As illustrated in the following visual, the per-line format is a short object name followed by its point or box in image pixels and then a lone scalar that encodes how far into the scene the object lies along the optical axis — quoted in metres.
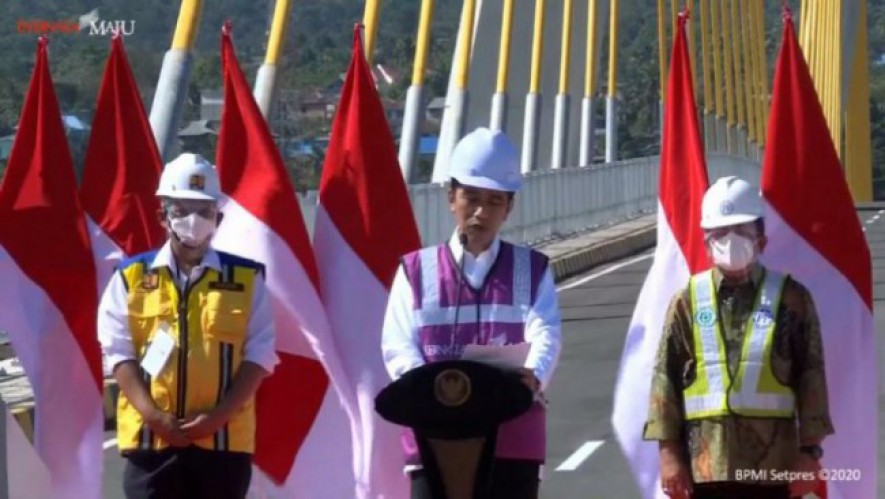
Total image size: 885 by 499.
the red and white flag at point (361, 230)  16.36
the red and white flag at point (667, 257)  14.62
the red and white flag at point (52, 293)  15.75
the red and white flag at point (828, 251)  14.80
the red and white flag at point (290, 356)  16.12
